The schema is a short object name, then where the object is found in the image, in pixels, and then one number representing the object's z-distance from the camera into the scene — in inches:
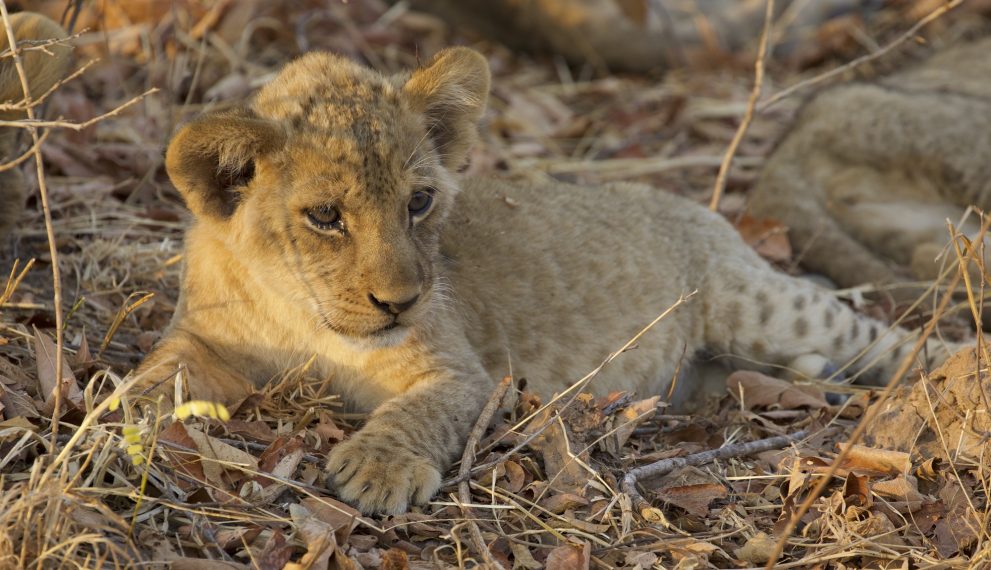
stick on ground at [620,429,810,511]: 307.8
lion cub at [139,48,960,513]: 307.1
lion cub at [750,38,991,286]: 576.1
